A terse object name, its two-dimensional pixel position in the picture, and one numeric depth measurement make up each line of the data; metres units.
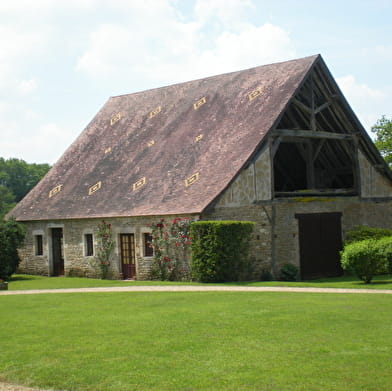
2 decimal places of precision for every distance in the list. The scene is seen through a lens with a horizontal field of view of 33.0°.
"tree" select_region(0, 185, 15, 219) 62.96
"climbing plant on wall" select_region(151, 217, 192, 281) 21.25
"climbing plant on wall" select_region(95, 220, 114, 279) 23.95
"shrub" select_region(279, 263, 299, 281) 22.56
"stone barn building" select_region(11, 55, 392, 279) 22.27
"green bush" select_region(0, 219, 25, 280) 24.25
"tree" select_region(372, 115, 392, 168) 44.12
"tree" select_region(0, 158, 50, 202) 77.81
